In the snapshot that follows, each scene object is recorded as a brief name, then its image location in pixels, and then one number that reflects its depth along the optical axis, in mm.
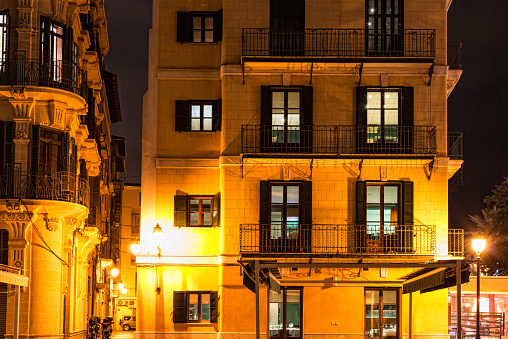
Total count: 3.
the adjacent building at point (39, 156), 27969
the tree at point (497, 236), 61094
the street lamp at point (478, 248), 29531
